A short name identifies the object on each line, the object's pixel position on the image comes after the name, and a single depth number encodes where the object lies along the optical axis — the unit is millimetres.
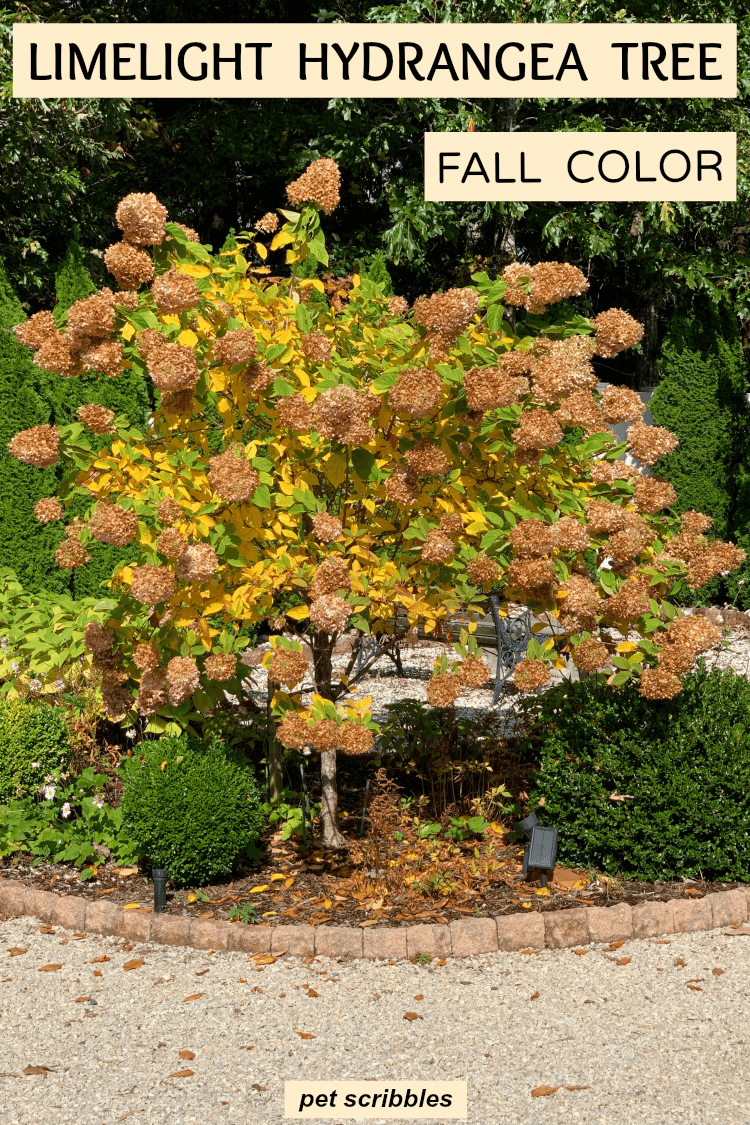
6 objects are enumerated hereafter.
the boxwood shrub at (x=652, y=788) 4246
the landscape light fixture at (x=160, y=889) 4090
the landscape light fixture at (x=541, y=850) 4234
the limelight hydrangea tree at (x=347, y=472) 3502
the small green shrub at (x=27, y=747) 4574
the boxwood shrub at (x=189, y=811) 4176
